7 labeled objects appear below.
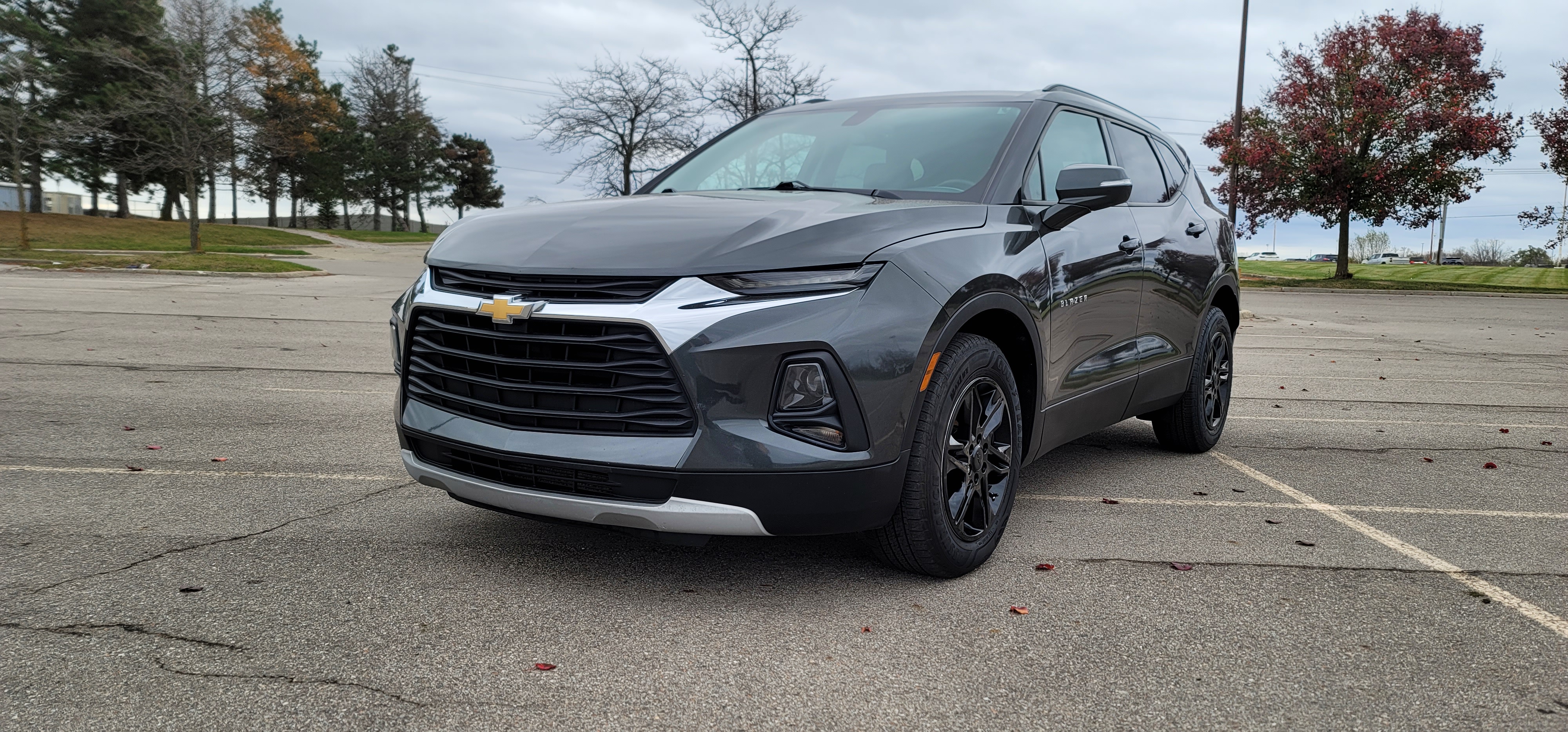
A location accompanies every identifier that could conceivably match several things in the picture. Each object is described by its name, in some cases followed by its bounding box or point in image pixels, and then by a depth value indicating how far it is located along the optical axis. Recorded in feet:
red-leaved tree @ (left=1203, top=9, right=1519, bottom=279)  105.40
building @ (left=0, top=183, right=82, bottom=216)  197.06
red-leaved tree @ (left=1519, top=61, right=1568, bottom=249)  108.68
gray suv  10.61
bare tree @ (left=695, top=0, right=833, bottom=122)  108.17
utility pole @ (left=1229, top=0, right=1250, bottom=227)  93.15
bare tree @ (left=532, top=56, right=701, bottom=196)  117.80
